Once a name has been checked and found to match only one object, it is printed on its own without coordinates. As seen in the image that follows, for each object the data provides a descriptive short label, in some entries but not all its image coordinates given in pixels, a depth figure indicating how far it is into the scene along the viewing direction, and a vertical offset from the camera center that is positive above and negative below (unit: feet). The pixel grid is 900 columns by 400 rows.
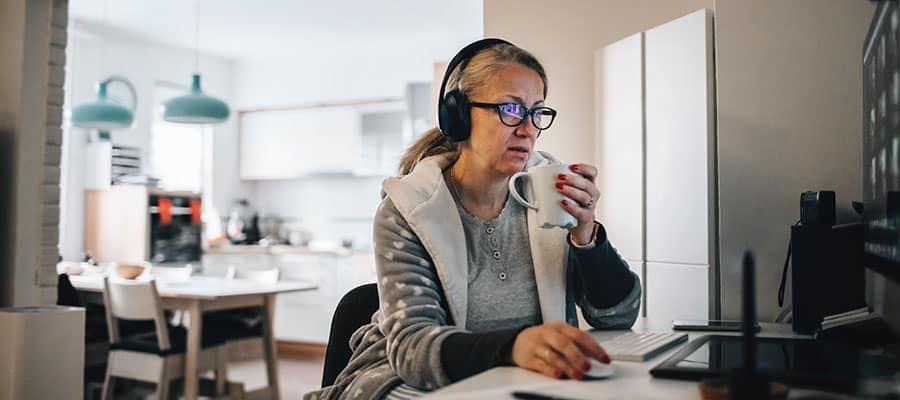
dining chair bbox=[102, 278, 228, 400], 12.19 -2.07
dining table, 12.52 -1.31
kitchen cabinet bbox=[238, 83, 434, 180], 21.37 +2.62
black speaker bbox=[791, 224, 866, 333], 4.69 -0.28
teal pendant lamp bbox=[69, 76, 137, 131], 14.66 +2.10
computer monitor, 2.96 +0.40
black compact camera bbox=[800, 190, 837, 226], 4.86 +0.13
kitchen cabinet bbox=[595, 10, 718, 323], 6.45 +0.62
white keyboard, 3.43 -0.59
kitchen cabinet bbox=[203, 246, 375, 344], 19.87 -1.36
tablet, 2.81 -0.59
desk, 2.71 -0.61
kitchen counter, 19.95 -0.73
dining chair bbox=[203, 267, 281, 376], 13.56 -1.95
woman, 4.11 -0.12
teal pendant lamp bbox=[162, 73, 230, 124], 14.32 +2.19
